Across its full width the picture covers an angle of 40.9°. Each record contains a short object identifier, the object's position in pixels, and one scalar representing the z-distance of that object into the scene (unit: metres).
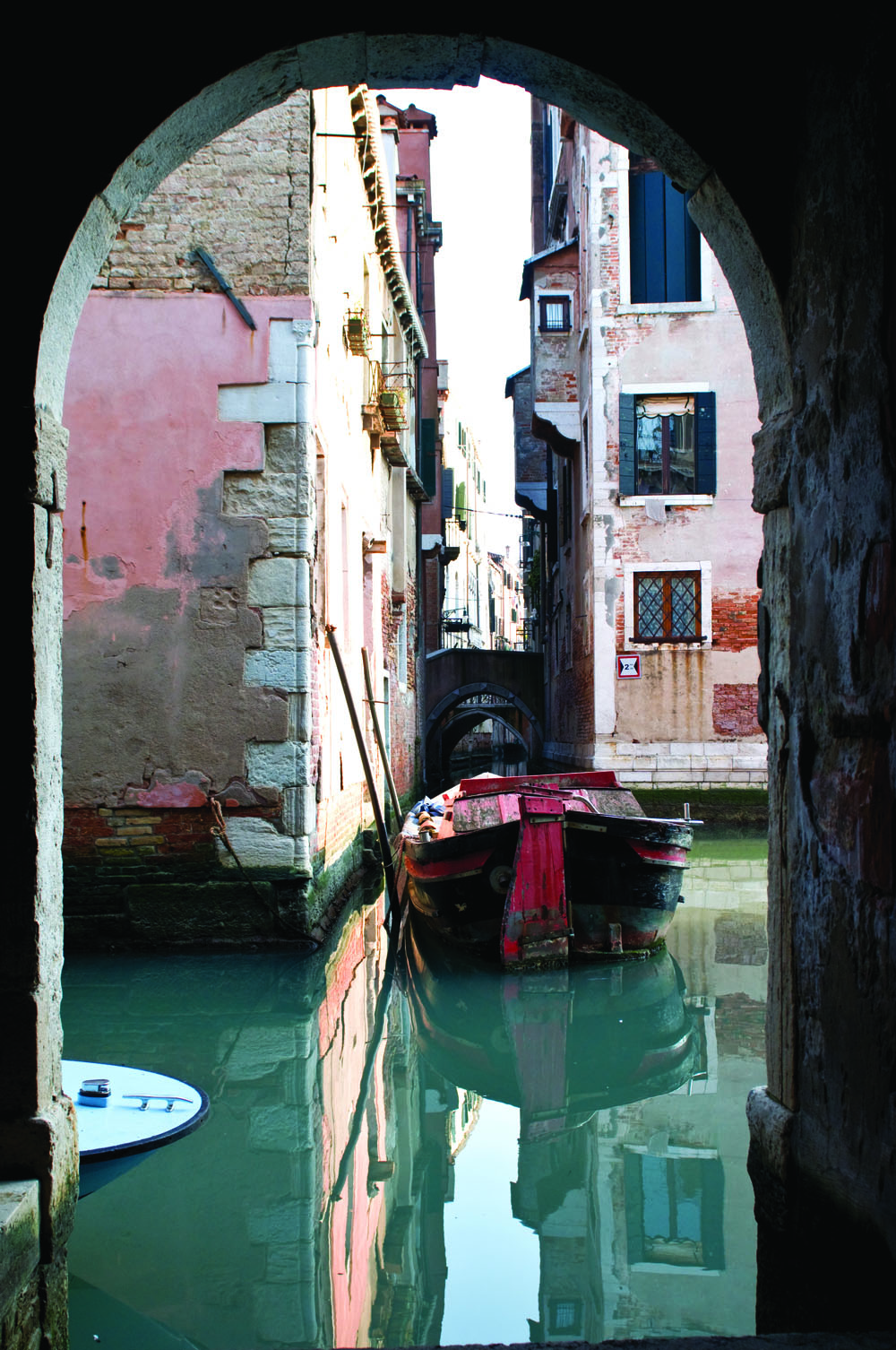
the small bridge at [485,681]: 24.08
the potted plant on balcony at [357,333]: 10.01
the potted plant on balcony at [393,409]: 12.27
